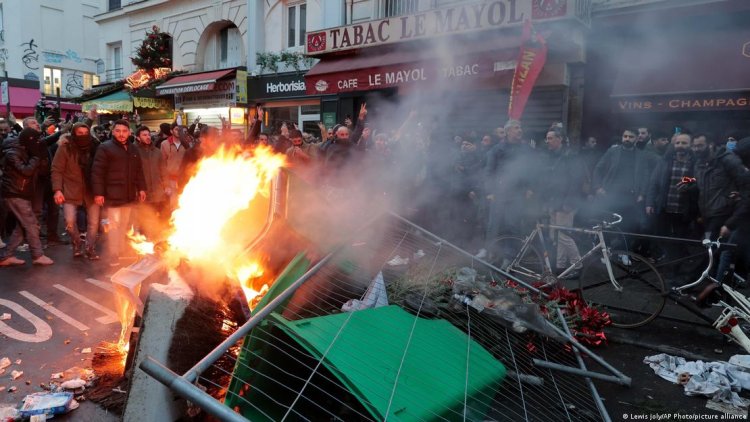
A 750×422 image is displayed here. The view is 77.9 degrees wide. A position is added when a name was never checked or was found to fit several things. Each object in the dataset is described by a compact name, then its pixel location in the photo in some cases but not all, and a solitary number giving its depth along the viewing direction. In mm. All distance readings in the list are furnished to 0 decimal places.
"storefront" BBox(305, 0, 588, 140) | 8391
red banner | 8211
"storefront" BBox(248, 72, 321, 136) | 13445
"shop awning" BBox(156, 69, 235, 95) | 14758
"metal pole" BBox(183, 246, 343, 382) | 1879
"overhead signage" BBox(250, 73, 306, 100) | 13352
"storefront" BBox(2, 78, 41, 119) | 24250
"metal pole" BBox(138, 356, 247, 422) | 1605
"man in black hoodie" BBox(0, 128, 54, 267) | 5859
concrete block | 2443
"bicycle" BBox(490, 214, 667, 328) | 4457
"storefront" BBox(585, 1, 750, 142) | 7551
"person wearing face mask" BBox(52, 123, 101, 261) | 6352
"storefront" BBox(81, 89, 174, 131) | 17016
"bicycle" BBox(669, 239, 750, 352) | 3721
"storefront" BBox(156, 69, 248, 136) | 14758
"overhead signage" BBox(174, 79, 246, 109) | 15016
